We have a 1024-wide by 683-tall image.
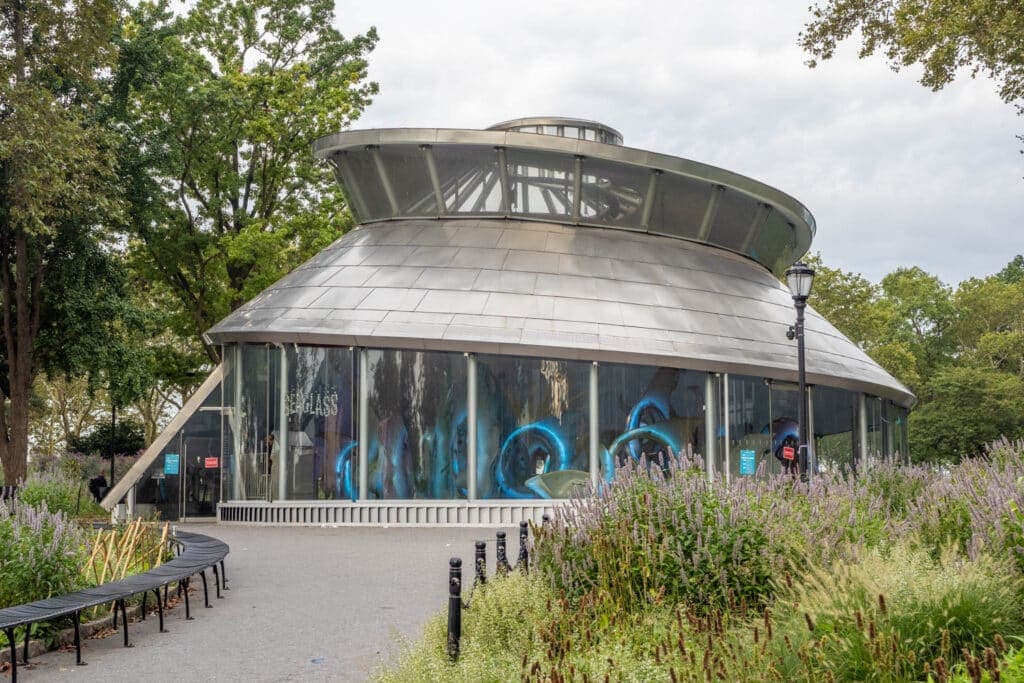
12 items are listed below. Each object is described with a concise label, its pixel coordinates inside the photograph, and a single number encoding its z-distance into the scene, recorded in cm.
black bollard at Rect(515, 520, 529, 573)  1060
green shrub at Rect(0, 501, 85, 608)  1052
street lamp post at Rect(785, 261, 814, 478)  1783
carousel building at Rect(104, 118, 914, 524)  2398
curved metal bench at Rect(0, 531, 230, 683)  872
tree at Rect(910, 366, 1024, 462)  5475
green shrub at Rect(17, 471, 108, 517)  1833
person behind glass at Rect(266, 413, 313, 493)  2472
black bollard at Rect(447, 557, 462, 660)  781
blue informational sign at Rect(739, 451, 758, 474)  2514
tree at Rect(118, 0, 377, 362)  3391
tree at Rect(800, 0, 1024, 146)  1892
